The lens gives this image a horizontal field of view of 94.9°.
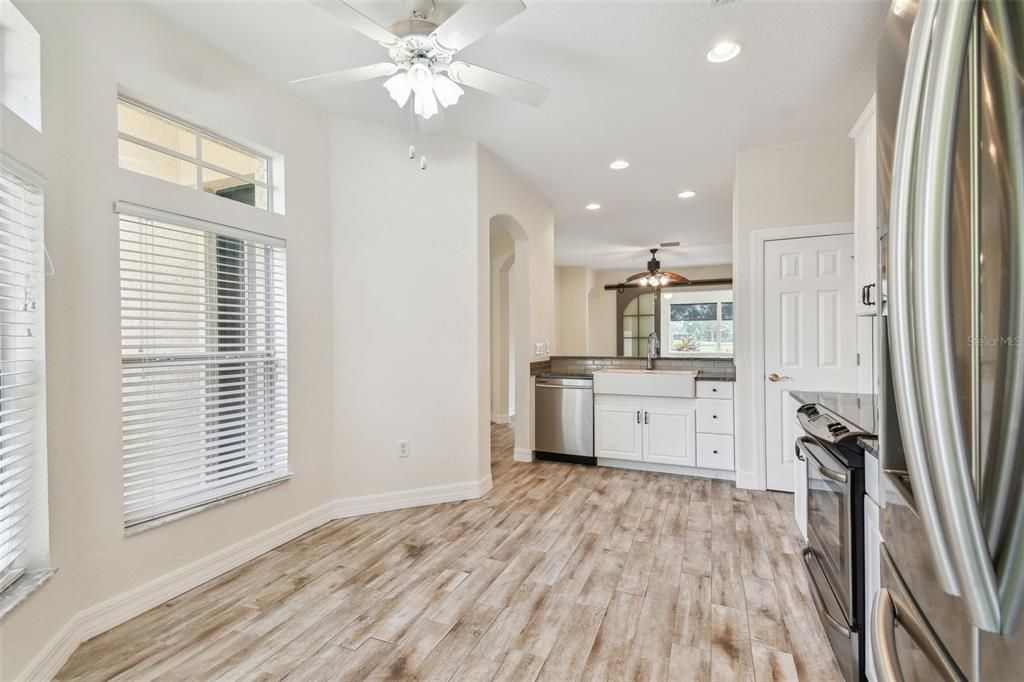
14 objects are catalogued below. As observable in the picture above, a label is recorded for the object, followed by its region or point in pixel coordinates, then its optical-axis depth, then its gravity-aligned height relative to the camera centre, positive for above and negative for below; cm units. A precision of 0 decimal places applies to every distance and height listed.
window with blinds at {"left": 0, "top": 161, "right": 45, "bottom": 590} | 156 -5
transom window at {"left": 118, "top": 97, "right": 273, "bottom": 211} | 213 +94
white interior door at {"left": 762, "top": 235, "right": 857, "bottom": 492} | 339 +9
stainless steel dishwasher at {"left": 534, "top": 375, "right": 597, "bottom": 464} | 445 -74
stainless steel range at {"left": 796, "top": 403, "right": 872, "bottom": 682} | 145 -66
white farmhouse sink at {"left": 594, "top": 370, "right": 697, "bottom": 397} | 402 -37
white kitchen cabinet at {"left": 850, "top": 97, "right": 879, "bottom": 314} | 179 +53
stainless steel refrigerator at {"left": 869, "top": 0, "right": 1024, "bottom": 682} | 36 +3
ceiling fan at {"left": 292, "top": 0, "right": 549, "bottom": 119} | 167 +117
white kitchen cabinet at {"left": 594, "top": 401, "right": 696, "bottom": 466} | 404 -82
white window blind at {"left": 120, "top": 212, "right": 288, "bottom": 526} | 210 -10
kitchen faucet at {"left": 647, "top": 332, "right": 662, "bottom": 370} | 466 -10
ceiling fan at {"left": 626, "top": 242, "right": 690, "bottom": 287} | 680 +92
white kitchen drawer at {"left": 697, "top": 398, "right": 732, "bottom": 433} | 391 -64
